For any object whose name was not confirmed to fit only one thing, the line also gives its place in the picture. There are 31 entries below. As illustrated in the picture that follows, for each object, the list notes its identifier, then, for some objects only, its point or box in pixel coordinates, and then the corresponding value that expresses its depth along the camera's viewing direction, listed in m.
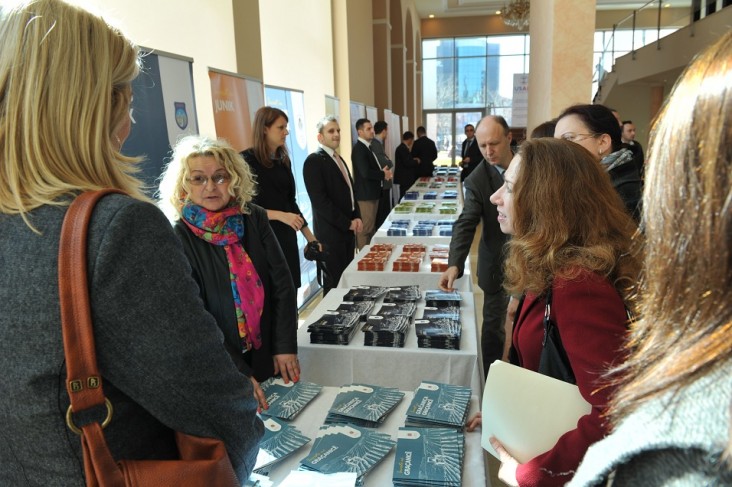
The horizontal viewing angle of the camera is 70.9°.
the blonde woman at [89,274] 0.65
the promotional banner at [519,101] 7.18
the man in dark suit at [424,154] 9.98
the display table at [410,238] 3.91
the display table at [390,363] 1.93
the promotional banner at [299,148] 4.90
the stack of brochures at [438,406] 1.41
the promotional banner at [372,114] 8.46
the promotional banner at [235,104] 3.17
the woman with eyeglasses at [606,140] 2.17
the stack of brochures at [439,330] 1.95
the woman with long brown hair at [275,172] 3.12
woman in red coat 1.08
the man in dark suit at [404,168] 8.84
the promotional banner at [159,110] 2.40
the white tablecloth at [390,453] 1.23
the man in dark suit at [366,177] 5.89
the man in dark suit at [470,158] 8.91
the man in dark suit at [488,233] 2.79
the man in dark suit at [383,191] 7.14
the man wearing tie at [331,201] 4.06
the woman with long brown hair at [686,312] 0.40
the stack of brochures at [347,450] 1.22
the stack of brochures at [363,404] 1.45
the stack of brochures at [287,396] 1.52
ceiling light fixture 11.62
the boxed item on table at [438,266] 3.02
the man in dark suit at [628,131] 6.65
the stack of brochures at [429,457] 1.16
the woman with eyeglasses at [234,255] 1.80
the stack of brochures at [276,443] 1.26
